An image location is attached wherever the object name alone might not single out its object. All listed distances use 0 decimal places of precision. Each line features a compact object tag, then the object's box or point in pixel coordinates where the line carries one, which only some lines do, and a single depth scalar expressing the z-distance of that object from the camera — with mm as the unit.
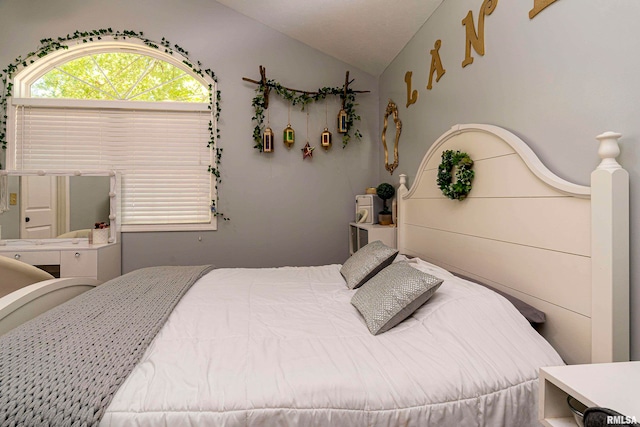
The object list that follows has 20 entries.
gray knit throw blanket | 817
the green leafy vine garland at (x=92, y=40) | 3002
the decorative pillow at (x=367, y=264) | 1843
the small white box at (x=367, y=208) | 2992
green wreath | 1702
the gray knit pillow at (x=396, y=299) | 1296
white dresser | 2742
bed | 916
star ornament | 3234
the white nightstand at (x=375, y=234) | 2701
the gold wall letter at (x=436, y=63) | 2150
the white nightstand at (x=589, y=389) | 715
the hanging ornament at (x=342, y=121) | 3213
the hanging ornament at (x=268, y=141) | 3143
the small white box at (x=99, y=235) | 2967
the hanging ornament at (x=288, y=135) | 3180
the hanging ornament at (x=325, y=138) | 3207
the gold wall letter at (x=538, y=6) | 1302
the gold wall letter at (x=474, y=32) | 1649
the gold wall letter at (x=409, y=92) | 2538
